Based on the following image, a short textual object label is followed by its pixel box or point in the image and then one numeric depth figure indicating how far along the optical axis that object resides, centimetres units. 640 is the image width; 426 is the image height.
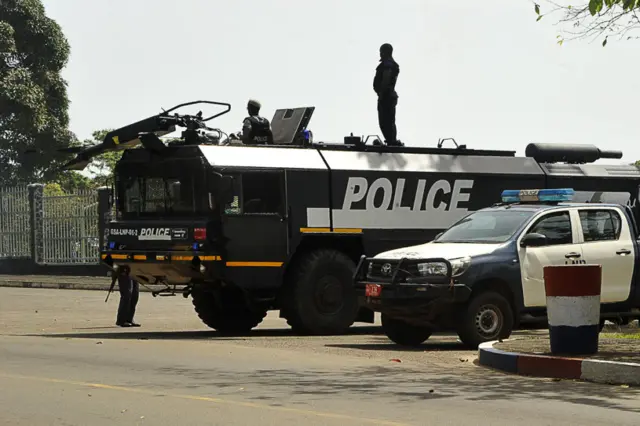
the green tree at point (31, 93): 6128
